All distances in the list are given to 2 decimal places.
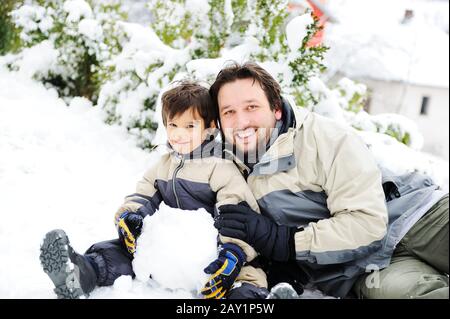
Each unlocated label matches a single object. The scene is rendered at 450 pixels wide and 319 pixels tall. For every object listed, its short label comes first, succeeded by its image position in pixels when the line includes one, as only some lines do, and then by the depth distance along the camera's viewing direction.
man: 2.11
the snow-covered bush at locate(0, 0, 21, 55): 6.37
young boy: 2.03
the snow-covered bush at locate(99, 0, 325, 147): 4.05
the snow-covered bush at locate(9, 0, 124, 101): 5.61
